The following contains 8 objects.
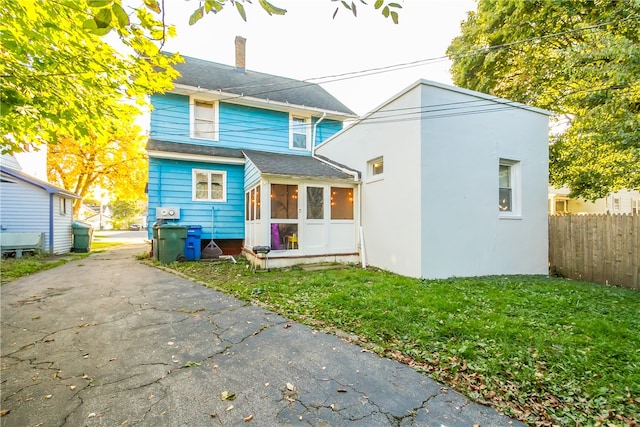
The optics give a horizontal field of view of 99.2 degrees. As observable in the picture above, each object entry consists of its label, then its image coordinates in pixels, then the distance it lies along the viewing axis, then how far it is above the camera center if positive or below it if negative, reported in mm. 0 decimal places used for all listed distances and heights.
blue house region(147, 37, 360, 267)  8000 +1769
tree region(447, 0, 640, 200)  6742 +4165
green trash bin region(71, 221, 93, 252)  13297 -940
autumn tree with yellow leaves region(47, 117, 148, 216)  16125 +3204
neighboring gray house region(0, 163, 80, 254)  10562 +447
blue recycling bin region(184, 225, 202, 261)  9305 -940
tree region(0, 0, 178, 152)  2789 +1847
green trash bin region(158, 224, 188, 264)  8711 -802
